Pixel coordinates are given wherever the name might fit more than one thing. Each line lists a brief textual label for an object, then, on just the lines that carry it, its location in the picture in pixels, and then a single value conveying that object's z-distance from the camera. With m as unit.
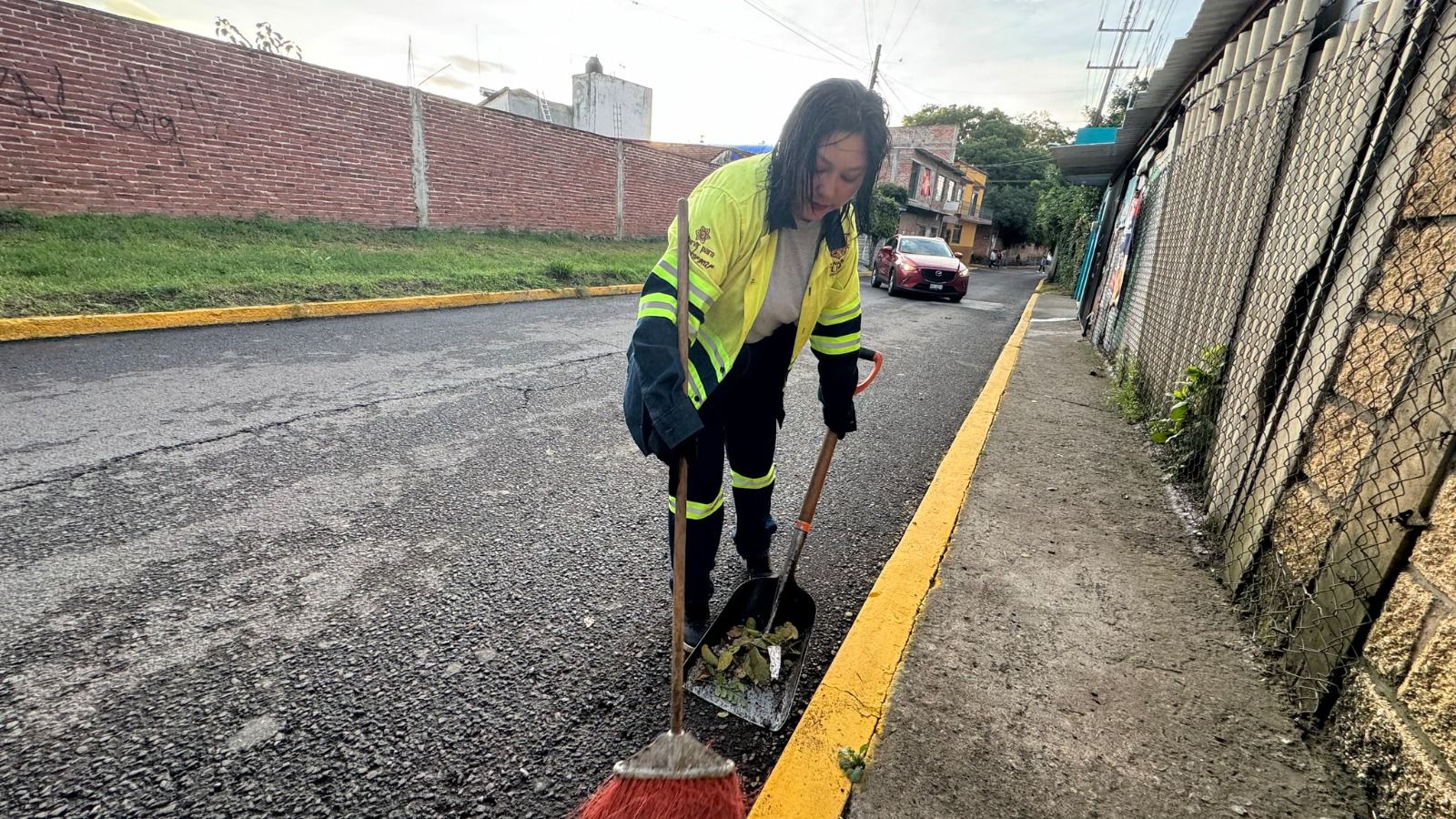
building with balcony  31.94
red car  13.09
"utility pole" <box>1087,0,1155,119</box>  26.50
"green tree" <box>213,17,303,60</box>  12.19
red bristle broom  1.29
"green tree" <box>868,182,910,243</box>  24.12
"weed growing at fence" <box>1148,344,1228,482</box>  3.12
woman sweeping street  1.52
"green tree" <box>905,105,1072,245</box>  43.81
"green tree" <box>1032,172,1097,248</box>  16.56
